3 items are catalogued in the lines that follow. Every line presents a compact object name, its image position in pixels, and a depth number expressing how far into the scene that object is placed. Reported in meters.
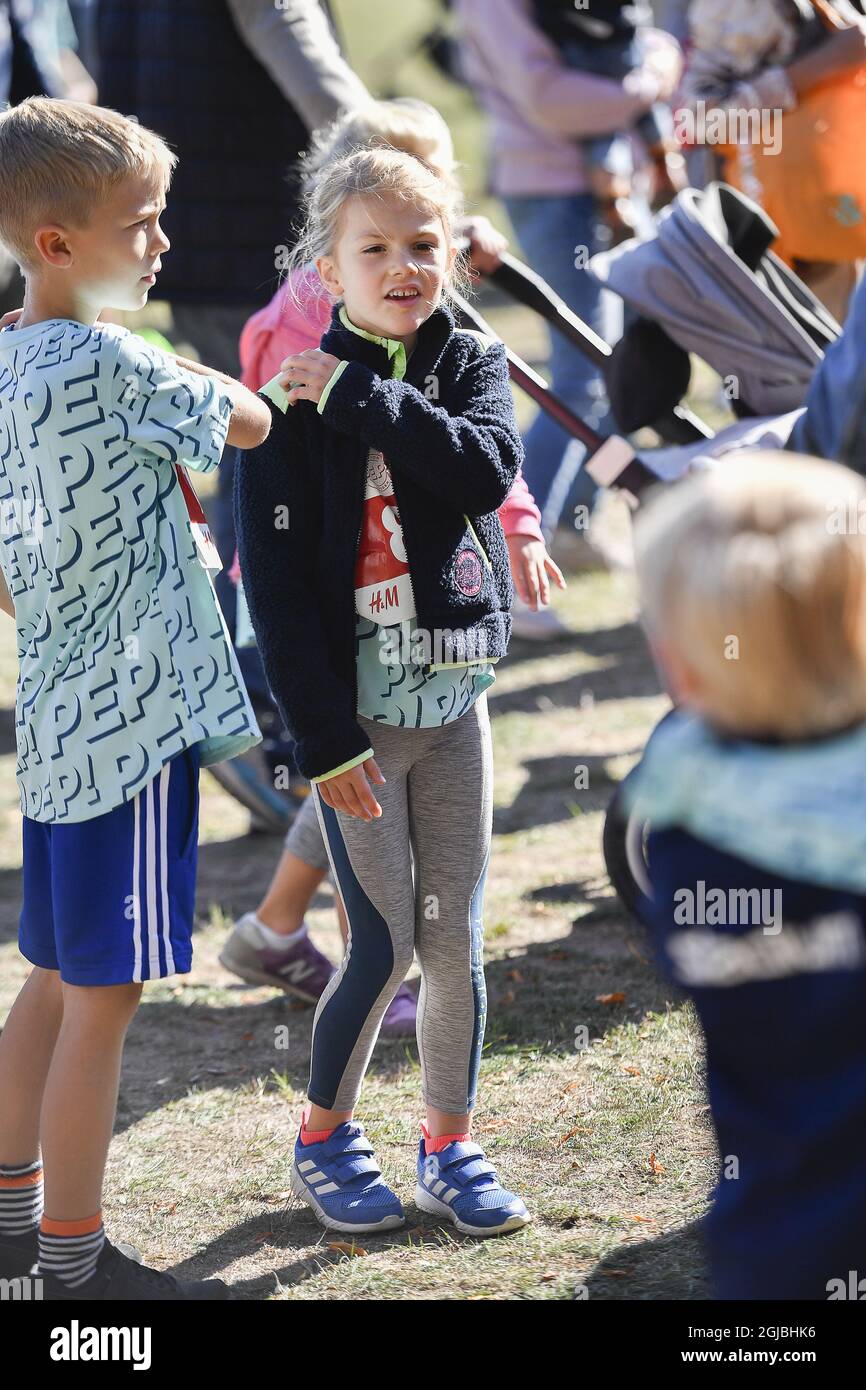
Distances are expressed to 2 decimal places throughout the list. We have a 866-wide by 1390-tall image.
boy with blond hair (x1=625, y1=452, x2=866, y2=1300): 3.01
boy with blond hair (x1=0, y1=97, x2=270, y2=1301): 4.28
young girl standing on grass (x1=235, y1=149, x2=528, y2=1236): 4.65
